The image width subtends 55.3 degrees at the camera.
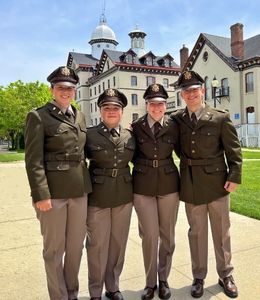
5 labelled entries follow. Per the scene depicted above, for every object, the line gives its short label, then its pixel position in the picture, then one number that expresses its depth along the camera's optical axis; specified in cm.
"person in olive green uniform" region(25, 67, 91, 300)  219
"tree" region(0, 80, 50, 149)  2615
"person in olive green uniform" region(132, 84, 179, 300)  257
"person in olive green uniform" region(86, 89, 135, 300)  245
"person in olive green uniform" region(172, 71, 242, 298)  262
